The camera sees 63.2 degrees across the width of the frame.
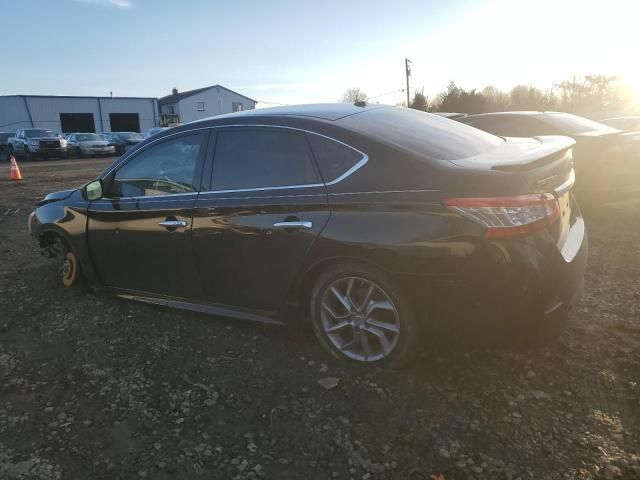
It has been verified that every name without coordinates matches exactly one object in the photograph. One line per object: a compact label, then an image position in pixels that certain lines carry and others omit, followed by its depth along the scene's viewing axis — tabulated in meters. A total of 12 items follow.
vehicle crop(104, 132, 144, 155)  33.59
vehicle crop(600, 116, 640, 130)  11.45
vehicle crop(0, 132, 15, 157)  32.57
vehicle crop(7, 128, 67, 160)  29.70
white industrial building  49.50
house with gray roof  56.97
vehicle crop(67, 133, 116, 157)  31.69
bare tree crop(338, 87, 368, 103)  67.14
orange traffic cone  17.19
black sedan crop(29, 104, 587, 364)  2.78
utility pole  53.80
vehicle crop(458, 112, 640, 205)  6.93
